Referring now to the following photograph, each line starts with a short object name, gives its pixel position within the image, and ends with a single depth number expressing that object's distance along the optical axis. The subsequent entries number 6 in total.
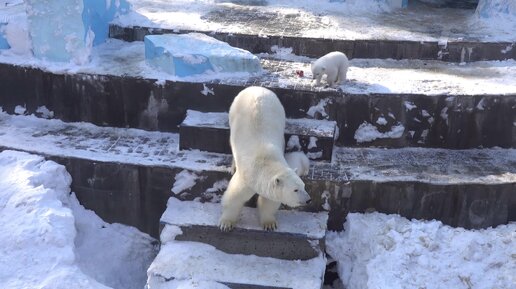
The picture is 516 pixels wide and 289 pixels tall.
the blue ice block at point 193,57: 6.02
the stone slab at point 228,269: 4.36
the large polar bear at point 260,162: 4.12
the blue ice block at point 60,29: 6.12
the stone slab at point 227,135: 5.39
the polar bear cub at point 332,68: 5.79
